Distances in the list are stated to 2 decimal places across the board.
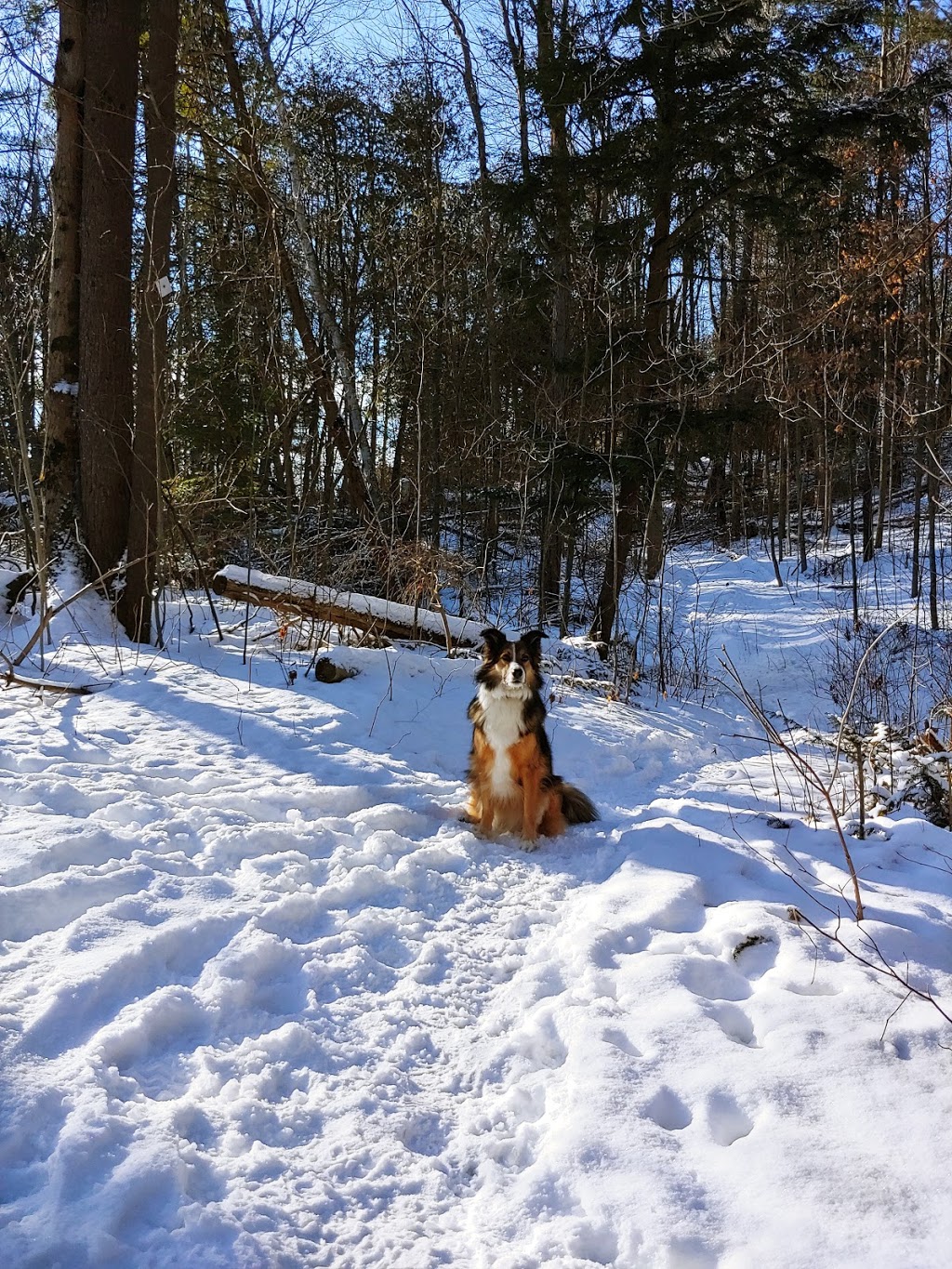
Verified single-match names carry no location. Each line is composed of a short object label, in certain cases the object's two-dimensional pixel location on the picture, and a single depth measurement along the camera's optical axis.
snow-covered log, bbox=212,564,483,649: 8.26
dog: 4.96
